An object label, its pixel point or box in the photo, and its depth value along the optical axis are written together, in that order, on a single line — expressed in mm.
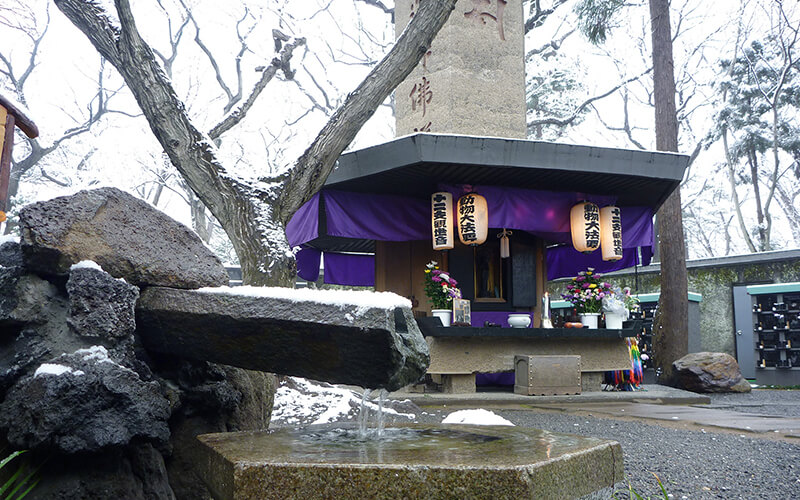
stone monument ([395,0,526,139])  10742
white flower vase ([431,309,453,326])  9578
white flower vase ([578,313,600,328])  10445
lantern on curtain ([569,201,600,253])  10016
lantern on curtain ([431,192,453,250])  9336
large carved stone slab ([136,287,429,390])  2402
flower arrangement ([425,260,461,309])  9703
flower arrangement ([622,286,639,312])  10789
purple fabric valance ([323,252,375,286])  14719
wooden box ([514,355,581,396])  9297
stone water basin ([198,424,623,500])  1989
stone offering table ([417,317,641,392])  9242
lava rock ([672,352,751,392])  11359
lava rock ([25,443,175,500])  2256
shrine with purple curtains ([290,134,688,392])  8891
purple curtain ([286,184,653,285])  9656
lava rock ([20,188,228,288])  2447
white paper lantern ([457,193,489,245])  9227
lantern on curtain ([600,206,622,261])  10102
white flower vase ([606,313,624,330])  10523
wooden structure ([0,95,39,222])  4590
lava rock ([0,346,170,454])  2195
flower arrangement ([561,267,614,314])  10594
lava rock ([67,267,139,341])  2424
